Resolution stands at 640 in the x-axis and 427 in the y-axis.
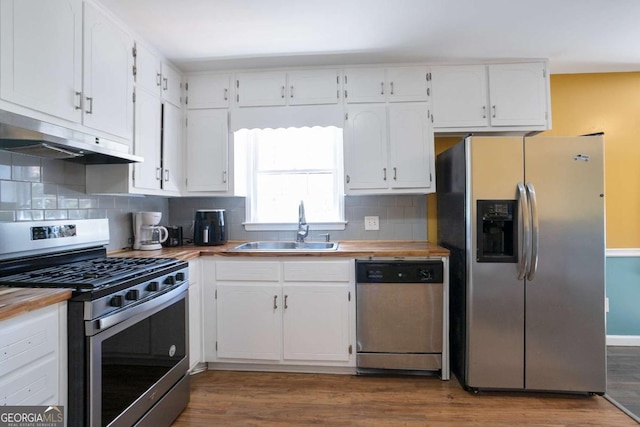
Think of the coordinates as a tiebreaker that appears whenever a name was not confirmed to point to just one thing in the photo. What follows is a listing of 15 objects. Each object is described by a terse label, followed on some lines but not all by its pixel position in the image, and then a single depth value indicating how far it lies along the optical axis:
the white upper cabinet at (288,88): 2.65
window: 3.02
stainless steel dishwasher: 2.29
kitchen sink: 2.79
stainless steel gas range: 1.28
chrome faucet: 2.87
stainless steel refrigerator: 2.05
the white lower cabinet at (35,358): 1.05
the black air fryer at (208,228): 2.75
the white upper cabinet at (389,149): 2.61
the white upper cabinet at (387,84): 2.62
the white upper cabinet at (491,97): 2.55
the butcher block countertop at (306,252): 2.27
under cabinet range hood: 1.25
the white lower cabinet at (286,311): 2.35
